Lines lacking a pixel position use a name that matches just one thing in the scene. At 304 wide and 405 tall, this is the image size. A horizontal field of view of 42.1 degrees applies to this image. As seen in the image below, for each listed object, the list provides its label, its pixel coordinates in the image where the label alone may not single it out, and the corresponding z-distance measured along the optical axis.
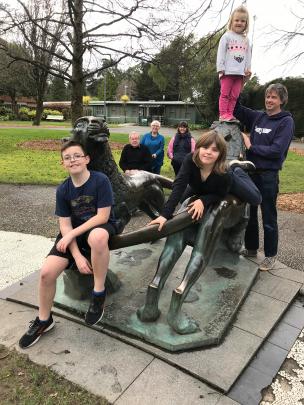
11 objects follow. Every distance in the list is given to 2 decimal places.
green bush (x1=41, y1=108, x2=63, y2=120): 47.23
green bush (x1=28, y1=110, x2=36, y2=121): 47.16
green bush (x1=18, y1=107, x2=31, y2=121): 46.97
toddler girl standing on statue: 3.99
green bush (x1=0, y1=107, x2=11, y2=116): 47.74
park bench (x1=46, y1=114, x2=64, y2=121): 46.62
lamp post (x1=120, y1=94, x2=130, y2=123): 47.17
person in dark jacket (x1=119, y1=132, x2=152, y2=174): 6.09
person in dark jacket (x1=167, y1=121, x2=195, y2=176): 7.01
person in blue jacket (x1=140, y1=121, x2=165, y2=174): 7.08
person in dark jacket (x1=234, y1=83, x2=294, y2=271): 3.81
